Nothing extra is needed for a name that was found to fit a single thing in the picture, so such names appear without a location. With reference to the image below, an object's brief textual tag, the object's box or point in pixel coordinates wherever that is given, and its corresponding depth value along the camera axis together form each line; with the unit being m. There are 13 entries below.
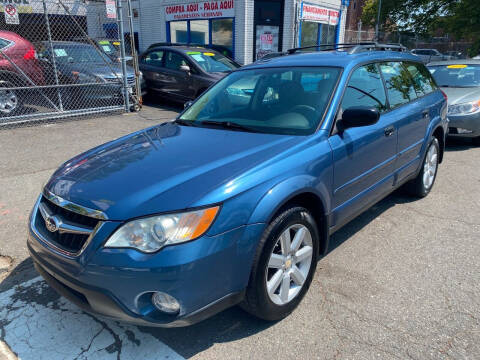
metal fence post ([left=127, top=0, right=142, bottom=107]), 8.65
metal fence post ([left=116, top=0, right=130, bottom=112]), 8.70
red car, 7.84
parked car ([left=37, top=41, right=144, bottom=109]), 9.05
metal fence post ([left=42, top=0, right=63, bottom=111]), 8.01
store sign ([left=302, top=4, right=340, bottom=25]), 17.25
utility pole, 25.41
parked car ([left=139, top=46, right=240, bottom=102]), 9.69
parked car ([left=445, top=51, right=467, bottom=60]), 25.50
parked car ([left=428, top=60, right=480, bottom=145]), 6.88
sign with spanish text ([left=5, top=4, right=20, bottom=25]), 7.52
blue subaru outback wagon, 2.08
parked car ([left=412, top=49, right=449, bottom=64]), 26.79
